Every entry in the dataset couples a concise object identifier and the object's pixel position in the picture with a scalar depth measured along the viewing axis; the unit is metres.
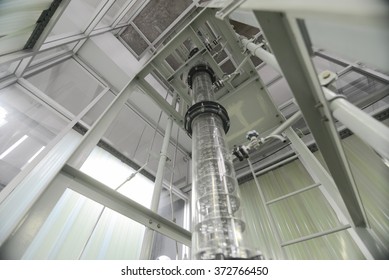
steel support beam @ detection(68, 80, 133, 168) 0.91
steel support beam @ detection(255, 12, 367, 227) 0.49
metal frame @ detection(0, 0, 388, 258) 0.38
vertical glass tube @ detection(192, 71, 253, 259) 0.70
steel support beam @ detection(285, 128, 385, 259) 0.79
